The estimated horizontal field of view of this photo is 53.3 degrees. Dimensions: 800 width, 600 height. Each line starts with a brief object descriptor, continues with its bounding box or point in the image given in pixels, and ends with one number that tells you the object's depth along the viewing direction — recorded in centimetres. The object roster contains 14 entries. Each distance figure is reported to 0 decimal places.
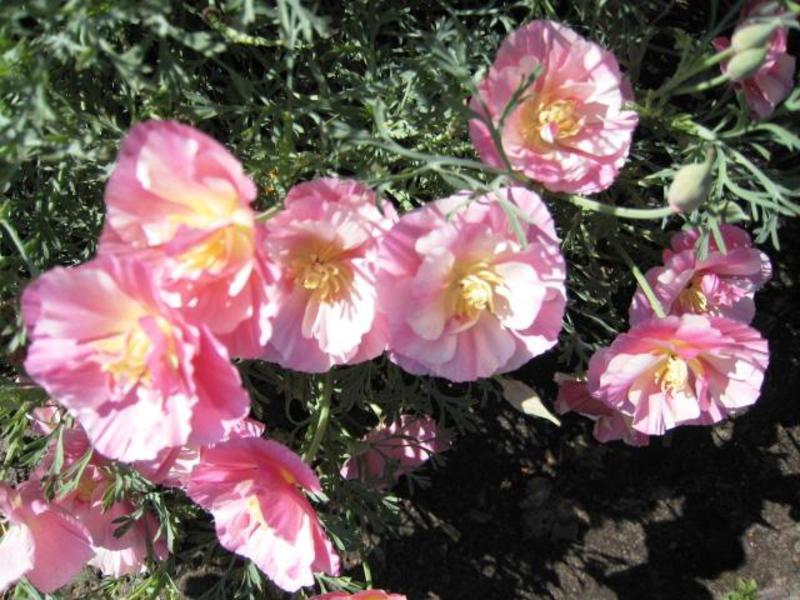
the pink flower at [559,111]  25
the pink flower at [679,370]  28
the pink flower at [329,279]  22
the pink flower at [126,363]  20
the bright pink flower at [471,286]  23
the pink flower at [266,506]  27
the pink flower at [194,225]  20
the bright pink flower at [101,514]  31
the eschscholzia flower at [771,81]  27
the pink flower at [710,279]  30
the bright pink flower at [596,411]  34
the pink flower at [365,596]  31
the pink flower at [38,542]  30
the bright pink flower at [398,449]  37
